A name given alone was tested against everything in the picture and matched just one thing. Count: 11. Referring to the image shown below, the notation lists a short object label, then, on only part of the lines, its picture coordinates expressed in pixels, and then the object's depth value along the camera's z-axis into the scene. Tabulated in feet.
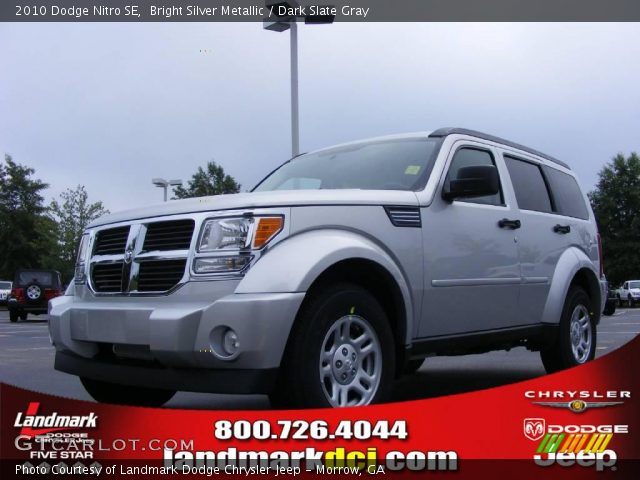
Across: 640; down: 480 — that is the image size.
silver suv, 11.91
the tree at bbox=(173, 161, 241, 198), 139.03
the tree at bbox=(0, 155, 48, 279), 218.59
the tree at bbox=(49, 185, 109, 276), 170.81
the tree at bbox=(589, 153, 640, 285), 192.24
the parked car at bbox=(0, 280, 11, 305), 136.98
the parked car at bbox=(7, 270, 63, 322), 78.33
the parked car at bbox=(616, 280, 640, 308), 135.03
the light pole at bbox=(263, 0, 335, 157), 36.32
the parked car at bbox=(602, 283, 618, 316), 86.84
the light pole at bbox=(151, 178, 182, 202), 90.17
